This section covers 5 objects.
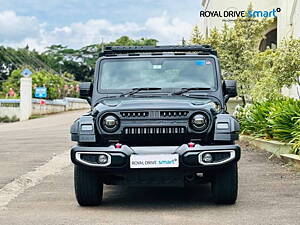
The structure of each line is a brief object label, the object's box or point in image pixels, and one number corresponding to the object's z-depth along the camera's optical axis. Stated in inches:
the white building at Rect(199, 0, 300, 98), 834.2
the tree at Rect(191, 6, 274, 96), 809.5
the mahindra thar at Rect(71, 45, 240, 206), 267.9
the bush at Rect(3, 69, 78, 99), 1903.1
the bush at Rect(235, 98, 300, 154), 471.2
